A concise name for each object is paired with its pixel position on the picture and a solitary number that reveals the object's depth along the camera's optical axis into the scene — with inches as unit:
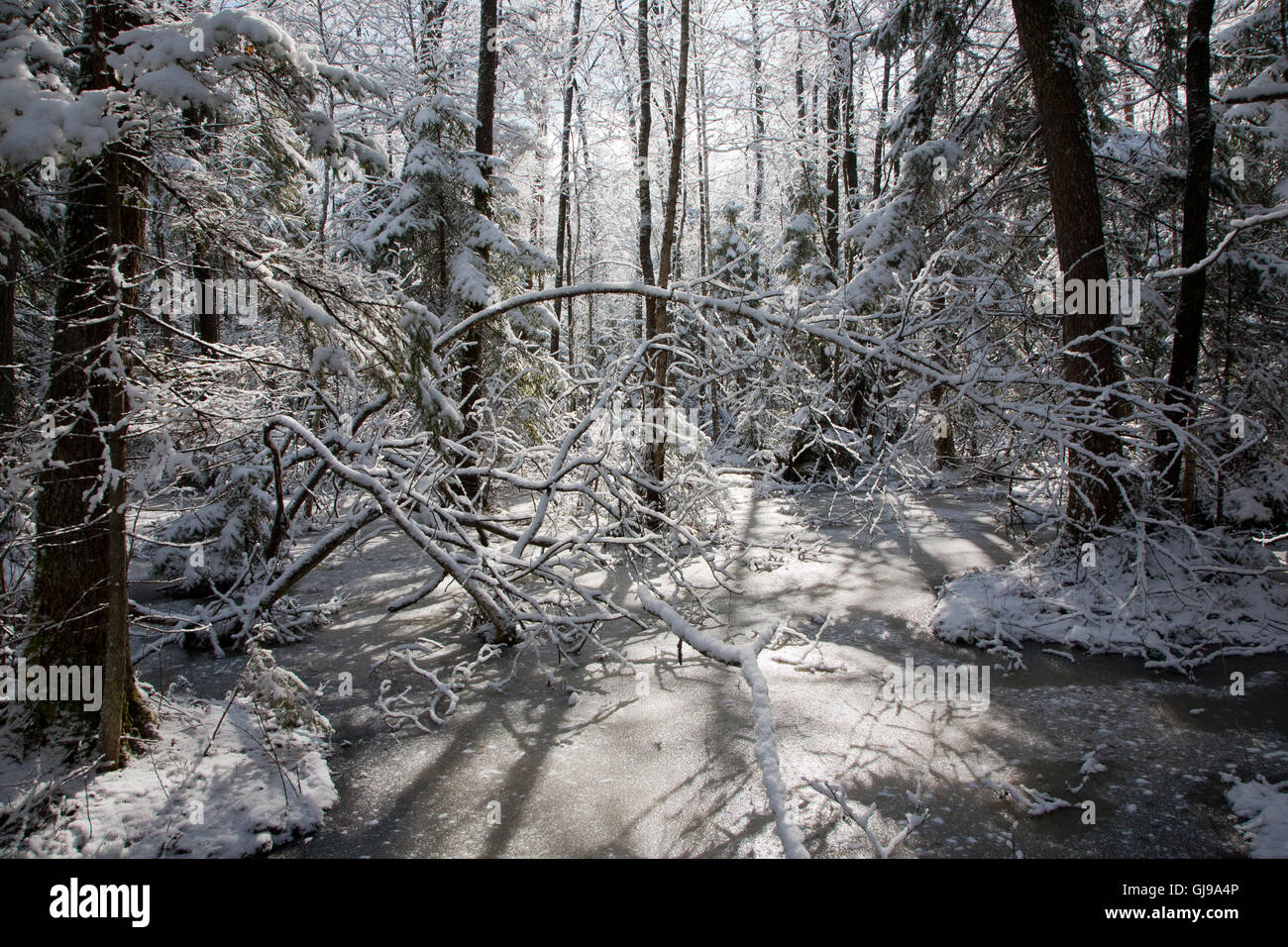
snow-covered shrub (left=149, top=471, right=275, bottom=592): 359.9
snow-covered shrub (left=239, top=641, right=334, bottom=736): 187.5
